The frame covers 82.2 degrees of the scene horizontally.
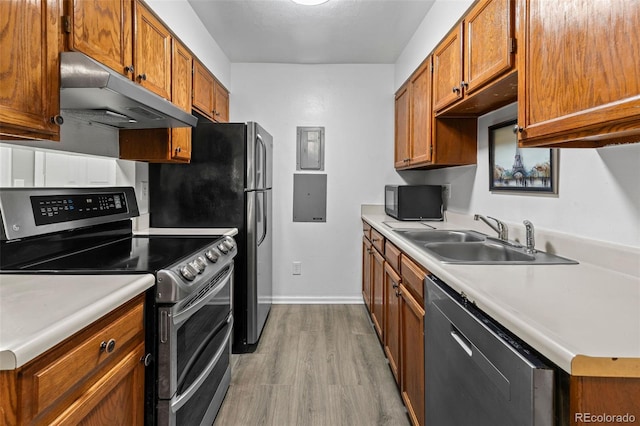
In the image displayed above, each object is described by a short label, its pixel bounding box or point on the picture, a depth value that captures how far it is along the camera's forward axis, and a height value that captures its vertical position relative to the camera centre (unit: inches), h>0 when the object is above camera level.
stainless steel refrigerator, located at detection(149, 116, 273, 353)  100.3 +4.4
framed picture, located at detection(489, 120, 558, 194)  65.8 +9.3
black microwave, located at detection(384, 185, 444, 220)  116.6 +2.8
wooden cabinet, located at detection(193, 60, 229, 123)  105.5 +37.1
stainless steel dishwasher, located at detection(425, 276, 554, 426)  28.0 -15.3
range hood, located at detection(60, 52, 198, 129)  49.0 +17.6
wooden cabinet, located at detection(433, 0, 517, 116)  57.7 +27.9
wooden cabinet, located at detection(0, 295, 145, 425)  28.0 -15.5
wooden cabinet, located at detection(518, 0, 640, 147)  33.7 +14.9
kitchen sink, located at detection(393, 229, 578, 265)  57.1 -7.1
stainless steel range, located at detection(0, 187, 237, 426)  49.3 -8.1
